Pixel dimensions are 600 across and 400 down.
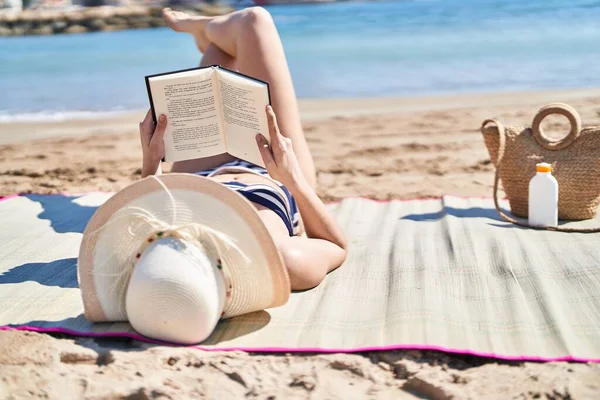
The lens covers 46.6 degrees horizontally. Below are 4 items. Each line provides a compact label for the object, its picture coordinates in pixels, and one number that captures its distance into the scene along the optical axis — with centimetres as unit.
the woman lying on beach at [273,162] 231
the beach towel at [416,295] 209
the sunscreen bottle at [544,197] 303
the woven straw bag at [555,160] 313
